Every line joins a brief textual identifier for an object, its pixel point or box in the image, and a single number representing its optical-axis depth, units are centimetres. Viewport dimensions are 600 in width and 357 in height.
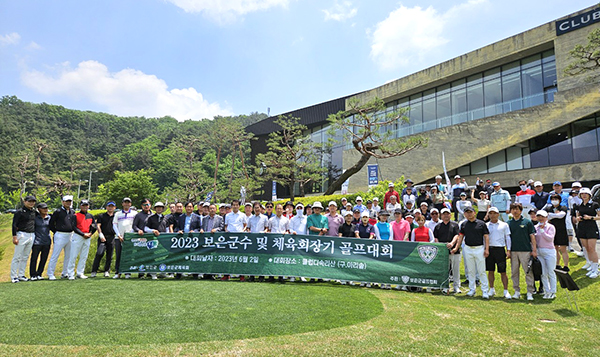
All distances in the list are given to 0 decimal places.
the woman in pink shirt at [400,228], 797
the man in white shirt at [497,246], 670
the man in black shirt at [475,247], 673
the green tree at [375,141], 2184
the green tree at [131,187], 4022
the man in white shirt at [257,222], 835
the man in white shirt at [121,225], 823
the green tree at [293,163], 2909
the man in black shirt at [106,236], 816
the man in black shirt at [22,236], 759
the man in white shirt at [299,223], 816
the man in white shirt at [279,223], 825
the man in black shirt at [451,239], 714
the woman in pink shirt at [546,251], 659
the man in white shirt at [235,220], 823
